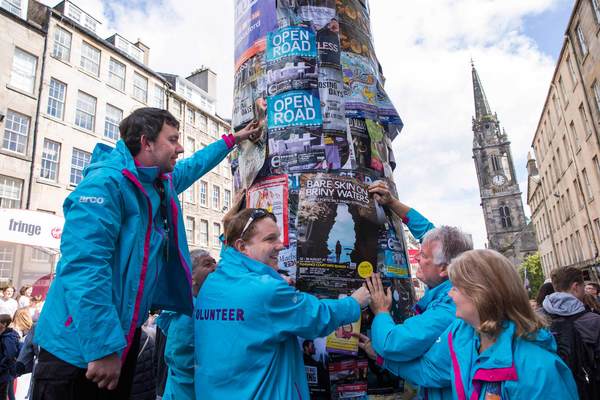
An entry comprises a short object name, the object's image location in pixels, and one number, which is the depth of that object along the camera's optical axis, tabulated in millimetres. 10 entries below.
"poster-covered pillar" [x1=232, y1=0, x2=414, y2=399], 2387
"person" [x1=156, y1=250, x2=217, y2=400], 2600
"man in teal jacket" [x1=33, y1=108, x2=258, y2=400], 1674
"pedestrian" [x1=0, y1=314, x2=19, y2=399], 6031
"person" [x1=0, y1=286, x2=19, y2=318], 9008
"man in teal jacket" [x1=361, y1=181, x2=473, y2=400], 2096
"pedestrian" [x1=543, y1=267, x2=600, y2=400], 3963
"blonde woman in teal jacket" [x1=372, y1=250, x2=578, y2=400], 1570
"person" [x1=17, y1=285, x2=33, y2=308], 9493
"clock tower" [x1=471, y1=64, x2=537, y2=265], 73625
